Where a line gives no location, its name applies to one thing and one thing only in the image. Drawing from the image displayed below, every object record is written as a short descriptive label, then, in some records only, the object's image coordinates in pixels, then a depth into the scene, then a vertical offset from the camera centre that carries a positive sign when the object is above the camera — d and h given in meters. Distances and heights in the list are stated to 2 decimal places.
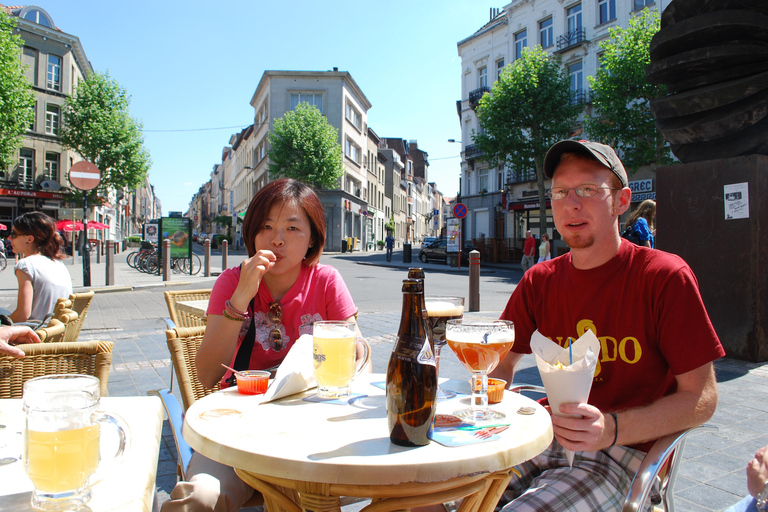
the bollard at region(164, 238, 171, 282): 14.35 -0.36
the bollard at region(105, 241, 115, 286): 12.59 -0.53
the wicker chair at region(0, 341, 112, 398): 1.82 -0.41
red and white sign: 10.48 +1.60
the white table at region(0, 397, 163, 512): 0.93 -0.46
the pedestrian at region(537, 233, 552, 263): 17.94 -0.01
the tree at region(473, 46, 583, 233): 25.20 +7.00
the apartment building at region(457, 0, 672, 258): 26.59 +10.91
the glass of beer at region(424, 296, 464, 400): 1.85 -0.23
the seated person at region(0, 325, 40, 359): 2.26 -0.38
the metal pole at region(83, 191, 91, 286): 12.10 -0.31
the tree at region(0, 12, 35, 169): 21.16 +6.82
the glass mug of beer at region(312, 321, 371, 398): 1.56 -0.33
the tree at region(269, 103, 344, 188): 34.50 +7.03
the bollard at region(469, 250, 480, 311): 9.03 -0.63
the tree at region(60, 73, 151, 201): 30.86 +7.28
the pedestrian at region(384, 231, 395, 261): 27.83 +0.28
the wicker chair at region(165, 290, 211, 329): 4.00 -0.45
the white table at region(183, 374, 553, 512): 1.06 -0.46
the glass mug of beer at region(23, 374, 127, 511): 0.85 -0.32
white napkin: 1.57 -0.40
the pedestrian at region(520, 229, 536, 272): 19.56 -0.05
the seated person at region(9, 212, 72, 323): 3.61 -0.13
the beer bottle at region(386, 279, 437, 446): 1.18 -0.33
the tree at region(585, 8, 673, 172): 20.80 +6.54
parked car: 27.10 -0.06
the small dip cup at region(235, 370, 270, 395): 1.65 -0.43
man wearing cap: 1.49 -0.28
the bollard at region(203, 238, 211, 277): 16.38 -0.29
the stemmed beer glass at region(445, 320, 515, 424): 1.40 -0.28
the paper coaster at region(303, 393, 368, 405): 1.58 -0.47
